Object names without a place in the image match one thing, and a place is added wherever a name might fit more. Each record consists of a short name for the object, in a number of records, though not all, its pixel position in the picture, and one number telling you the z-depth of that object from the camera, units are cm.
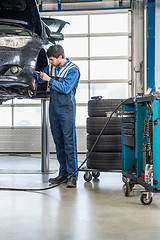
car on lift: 421
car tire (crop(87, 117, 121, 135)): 455
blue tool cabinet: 322
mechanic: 438
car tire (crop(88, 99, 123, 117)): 456
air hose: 408
